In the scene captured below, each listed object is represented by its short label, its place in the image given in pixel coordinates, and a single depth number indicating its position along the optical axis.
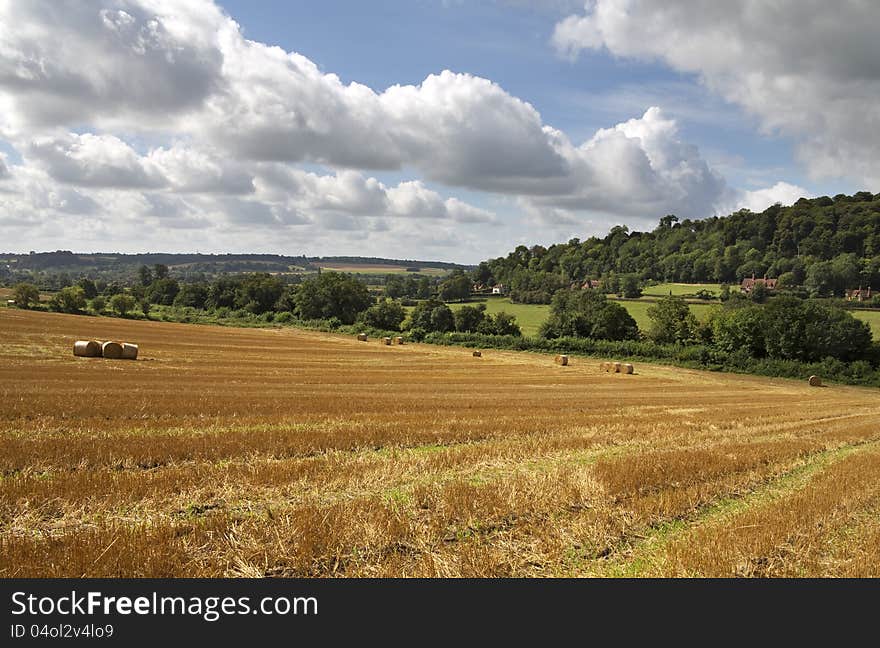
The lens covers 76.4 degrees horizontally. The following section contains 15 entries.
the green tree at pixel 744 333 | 72.94
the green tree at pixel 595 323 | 87.50
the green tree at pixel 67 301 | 93.75
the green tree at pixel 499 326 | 96.00
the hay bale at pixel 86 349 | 34.78
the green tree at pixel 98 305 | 100.75
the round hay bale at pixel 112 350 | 35.38
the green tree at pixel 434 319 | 102.00
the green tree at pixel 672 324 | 84.88
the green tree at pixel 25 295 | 93.81
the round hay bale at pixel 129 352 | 36.34
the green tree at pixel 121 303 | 100.50
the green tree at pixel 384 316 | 104.75
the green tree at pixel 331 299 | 111.38
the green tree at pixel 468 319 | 100.31
